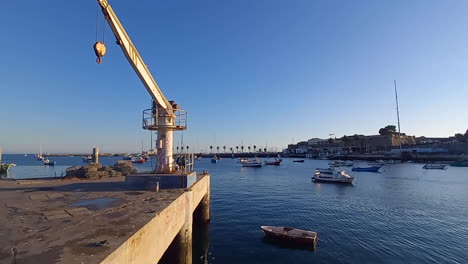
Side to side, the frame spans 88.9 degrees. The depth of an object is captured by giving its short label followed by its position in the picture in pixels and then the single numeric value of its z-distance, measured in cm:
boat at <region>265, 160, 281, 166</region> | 11826
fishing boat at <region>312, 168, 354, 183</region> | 5328
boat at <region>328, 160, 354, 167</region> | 10234
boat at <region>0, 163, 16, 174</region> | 4666
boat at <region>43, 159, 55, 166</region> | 12361
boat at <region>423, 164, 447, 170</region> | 8666
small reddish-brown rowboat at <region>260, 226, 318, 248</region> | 1823
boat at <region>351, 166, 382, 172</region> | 7819
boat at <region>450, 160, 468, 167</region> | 9742
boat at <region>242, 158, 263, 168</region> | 10559
